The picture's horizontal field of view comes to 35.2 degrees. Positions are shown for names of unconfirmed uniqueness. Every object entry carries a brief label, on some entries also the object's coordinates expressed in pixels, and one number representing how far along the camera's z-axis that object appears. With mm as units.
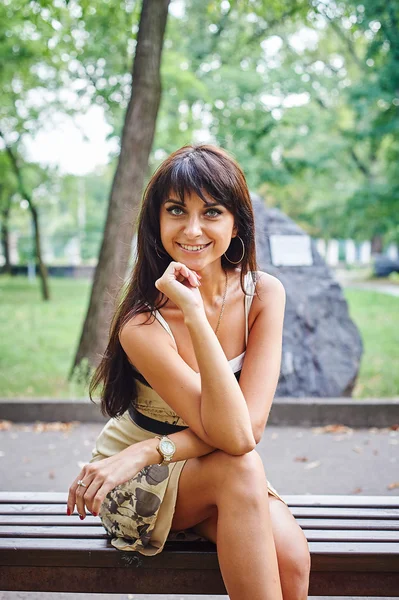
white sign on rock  6531
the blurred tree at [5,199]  17828
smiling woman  1989
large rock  6055
